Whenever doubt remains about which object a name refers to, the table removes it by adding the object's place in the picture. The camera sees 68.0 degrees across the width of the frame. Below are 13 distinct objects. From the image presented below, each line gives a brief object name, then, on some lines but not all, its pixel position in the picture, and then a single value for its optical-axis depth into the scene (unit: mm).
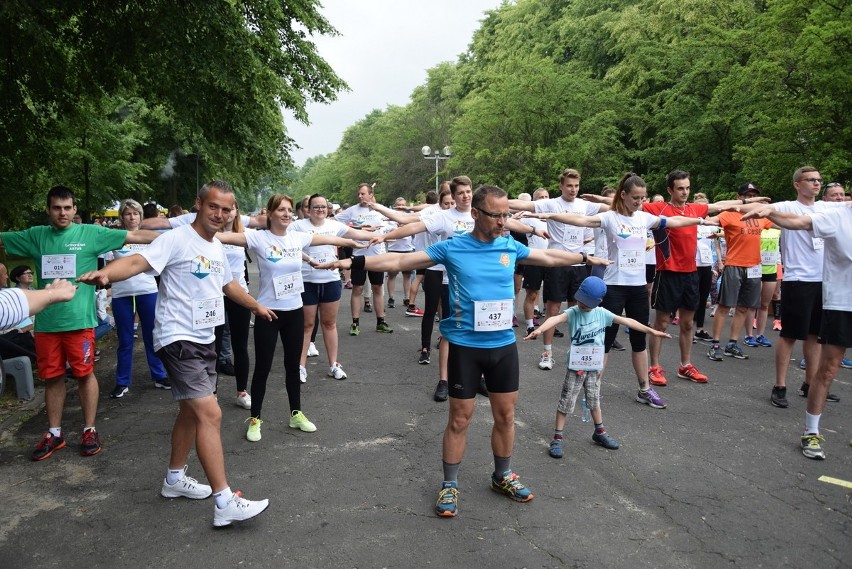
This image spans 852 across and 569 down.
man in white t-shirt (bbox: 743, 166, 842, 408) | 6027
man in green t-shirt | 5086
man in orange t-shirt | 8398
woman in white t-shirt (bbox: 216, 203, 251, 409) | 6309
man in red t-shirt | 7129
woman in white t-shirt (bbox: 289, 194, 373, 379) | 7023
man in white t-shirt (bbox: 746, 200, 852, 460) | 5055
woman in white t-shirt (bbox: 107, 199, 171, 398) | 6902
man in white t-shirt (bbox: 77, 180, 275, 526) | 3904
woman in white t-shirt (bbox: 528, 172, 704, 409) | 6316
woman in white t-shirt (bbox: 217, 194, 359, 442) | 5426
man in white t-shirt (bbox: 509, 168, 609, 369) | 7793
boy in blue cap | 5113
